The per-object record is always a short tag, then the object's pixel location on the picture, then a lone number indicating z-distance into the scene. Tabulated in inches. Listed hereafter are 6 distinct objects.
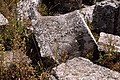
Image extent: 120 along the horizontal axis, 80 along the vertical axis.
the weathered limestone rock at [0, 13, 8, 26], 212.8
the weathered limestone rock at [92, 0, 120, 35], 234.5
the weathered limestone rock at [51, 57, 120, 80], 163.8
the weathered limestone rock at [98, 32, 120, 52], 201.6
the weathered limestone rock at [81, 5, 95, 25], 247.7
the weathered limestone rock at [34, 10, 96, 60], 195.9
